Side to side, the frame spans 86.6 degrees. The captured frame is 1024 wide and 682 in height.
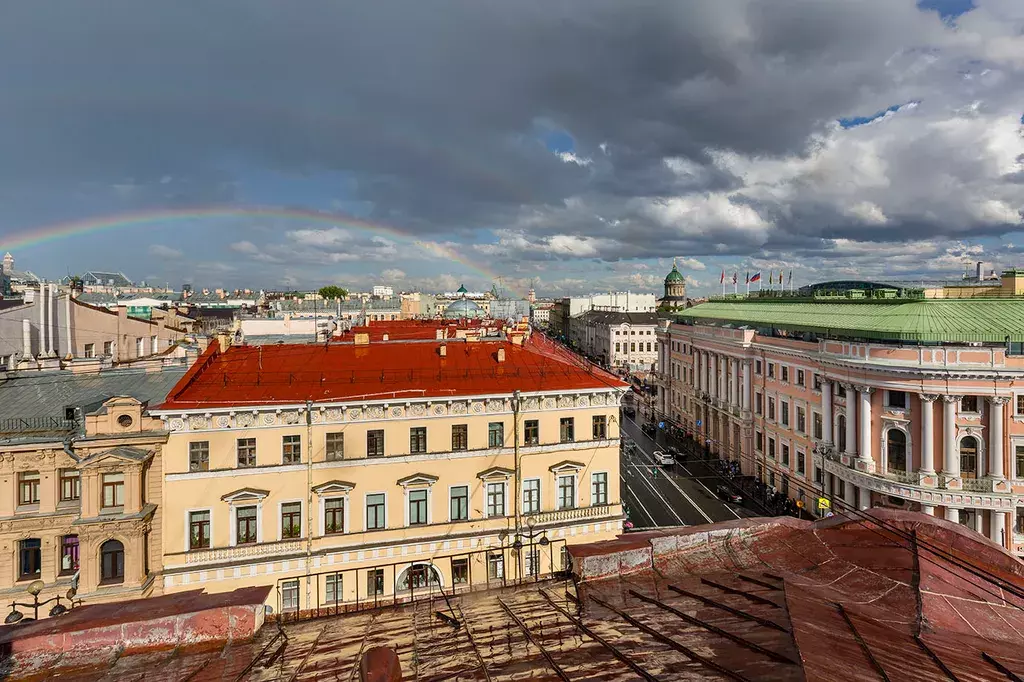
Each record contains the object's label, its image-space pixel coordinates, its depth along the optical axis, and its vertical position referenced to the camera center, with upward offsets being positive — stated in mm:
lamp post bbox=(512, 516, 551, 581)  26094 -9739
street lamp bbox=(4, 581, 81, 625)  19700 -10369
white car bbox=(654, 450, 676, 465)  54719 -11981
